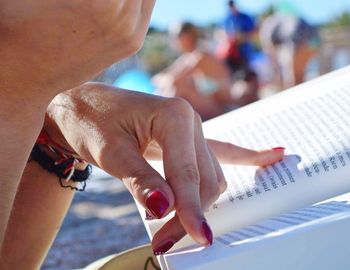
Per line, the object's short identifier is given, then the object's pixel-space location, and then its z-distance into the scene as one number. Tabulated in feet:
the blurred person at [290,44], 8.77
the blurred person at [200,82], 8.36
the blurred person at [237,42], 9.46
